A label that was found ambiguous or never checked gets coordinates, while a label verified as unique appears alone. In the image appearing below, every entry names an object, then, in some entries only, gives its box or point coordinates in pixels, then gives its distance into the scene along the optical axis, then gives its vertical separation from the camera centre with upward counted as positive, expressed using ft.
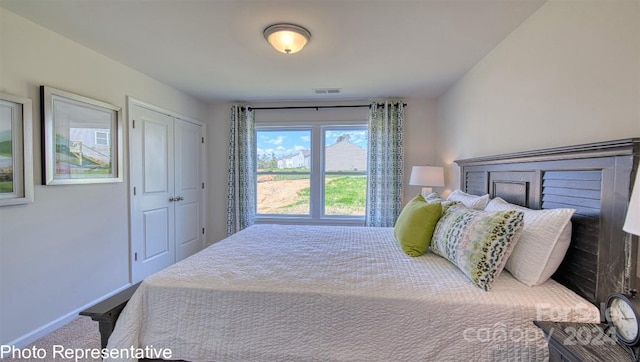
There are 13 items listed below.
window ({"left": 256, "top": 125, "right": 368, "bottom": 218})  13.98 +0.25
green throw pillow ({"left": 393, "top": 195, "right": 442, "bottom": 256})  6.22 -1.19
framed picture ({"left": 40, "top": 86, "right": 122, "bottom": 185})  7.04 +1.01
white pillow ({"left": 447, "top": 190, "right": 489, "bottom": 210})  6.54 -0.60
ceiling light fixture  6.56 +3.41
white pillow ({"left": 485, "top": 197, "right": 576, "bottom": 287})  4.37 -1.12
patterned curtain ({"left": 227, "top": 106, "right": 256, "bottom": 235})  13.92 +0.22
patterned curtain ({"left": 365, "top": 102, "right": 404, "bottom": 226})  13.05 +0.62
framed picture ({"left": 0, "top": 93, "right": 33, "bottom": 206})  6.11 +0.55
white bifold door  10.12 -0.57
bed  4.02 -1.97
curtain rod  13.30 +3.39
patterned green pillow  4.45 -1.12
